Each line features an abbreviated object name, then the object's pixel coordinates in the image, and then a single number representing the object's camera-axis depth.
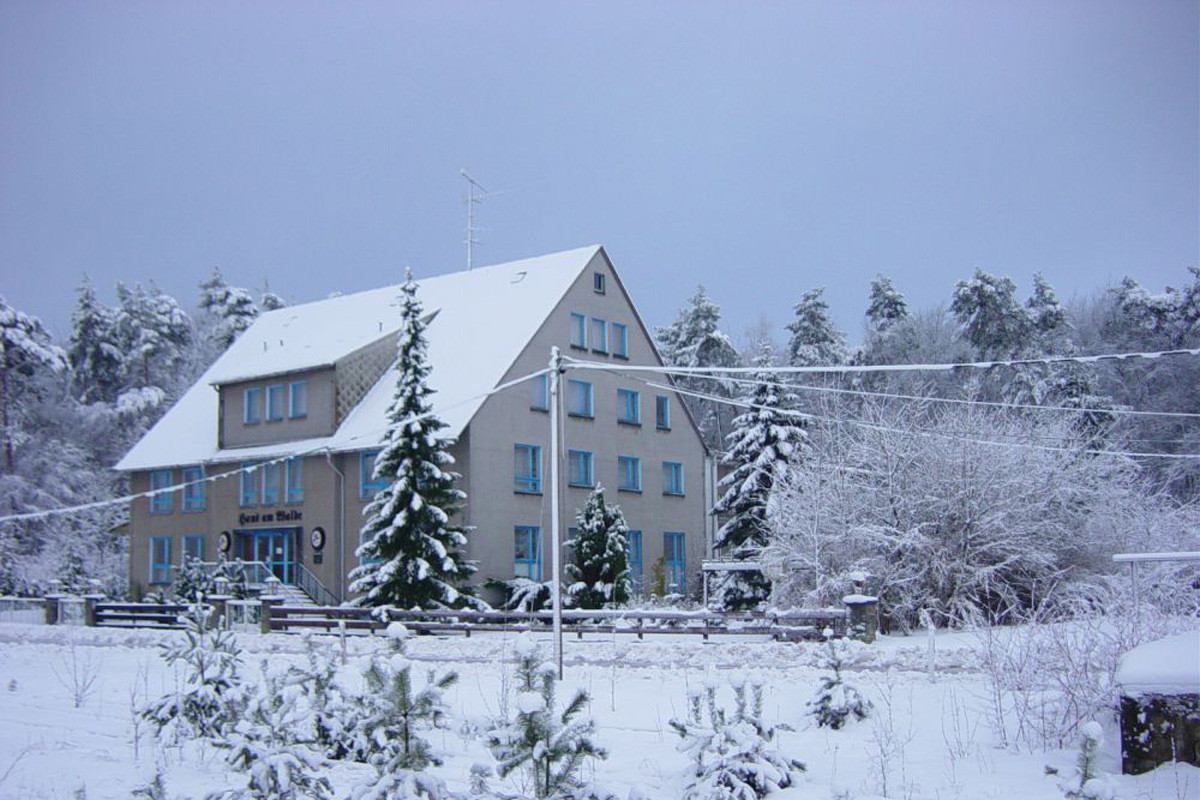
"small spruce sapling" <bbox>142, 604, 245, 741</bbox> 12.00
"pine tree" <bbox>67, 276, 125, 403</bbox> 67.00
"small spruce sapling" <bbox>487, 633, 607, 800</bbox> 7.38
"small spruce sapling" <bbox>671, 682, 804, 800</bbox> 9.60
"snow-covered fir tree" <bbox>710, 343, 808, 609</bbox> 36.31
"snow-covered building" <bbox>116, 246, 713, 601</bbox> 37.22
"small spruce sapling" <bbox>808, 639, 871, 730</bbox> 13.05
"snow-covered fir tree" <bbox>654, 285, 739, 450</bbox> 63.47
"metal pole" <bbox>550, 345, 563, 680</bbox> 17.59
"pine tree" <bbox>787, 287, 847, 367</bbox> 61.62
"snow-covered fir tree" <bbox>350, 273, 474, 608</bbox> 31.11
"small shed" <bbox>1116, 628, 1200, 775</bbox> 9.39
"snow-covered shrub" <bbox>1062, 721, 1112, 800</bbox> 7.93
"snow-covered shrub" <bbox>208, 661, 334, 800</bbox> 8.52
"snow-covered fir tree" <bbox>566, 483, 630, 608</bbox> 33.66
